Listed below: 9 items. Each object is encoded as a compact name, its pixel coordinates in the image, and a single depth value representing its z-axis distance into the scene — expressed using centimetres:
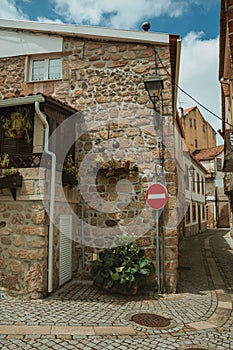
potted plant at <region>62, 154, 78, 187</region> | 650
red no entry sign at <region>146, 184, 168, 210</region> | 611
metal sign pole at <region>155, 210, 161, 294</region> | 620
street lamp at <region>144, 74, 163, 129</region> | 631
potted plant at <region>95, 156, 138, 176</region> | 672
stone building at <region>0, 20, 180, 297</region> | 579
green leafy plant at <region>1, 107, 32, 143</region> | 615
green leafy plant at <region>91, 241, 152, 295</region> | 587
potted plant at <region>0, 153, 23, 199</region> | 564
